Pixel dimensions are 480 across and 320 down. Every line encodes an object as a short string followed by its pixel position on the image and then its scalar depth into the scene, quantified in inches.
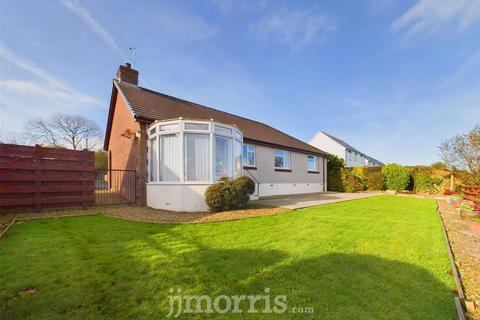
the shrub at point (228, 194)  329.4
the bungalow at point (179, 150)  349.4
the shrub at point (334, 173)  848.3
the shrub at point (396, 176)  778.8
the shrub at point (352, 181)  808.3
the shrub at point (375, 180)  811.4
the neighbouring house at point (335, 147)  1497.3
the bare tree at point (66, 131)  1320.1
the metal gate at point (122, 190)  421.2
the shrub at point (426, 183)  751.1
